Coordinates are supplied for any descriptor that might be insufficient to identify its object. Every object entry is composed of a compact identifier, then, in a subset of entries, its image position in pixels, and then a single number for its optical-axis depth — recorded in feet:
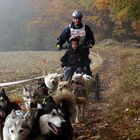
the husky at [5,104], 22.45
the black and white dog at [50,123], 19.10
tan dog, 26.90
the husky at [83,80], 30.66
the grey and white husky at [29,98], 24.56
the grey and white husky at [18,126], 19.20
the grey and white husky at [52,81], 31.60
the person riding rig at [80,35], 31.89
